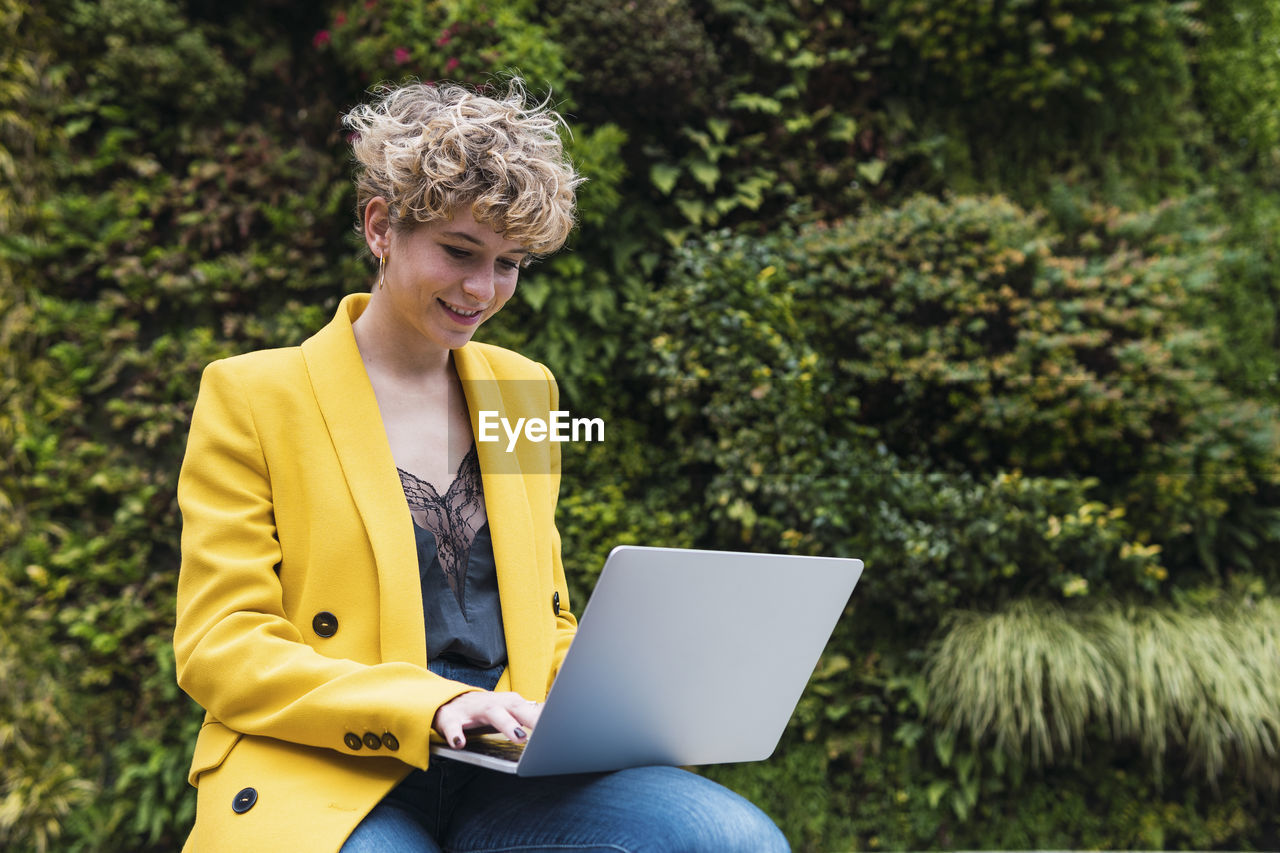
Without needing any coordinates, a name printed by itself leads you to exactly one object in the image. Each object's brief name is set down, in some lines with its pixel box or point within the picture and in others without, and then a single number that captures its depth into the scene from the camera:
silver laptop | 1.12
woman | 1.28
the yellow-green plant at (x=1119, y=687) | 3.59
